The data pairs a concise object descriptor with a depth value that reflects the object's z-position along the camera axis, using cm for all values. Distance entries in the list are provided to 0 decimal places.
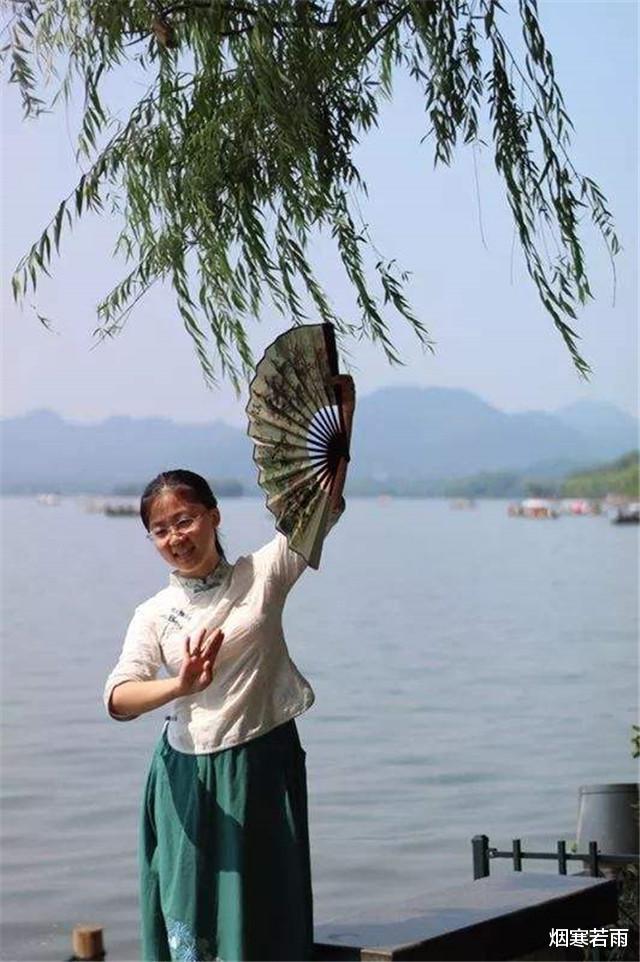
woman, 304
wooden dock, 312
